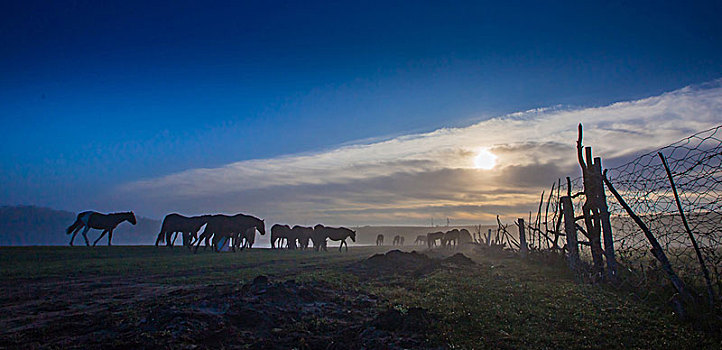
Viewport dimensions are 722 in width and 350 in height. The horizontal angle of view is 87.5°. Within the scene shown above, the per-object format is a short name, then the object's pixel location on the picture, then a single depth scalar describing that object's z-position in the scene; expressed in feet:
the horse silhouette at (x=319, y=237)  138.31
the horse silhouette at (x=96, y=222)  101.40
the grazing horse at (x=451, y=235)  175.79
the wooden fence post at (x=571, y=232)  44.01
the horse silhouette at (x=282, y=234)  153.15
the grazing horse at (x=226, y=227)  111.55
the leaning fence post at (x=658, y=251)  24.85
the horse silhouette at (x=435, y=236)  186.04
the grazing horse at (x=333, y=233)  138.95
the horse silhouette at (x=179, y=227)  110.63
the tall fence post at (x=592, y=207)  37.37
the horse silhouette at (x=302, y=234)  146.14
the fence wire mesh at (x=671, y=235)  22.91
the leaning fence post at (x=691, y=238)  22.77
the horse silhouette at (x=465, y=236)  204.07
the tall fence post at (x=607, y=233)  34.88
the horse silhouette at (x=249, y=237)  134.31
